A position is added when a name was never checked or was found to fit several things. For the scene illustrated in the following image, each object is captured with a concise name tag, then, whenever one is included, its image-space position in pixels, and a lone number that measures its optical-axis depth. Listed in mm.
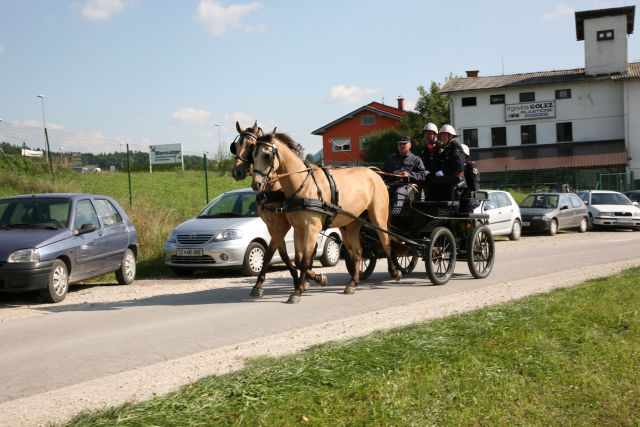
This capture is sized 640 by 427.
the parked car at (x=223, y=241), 13867
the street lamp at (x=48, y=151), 21172
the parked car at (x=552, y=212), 25445
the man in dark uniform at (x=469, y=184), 12078
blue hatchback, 10766
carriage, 11719
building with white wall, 54781
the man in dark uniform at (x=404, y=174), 12086
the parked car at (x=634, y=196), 33406
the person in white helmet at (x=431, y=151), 12109
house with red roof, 73250
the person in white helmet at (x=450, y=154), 11805
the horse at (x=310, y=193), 9727
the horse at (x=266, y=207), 9539
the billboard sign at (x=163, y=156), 25016
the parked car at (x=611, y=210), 27734
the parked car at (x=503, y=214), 22531
